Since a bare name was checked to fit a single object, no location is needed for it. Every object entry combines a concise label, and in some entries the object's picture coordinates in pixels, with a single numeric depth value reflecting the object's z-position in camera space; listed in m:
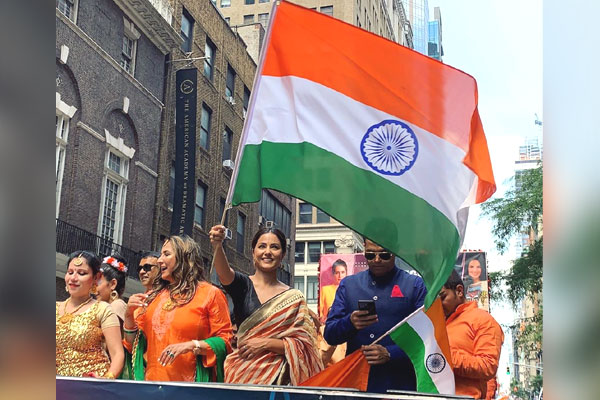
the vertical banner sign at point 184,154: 20.56
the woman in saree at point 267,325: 4.33
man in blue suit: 4.39
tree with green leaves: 23.05
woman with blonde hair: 4.46
